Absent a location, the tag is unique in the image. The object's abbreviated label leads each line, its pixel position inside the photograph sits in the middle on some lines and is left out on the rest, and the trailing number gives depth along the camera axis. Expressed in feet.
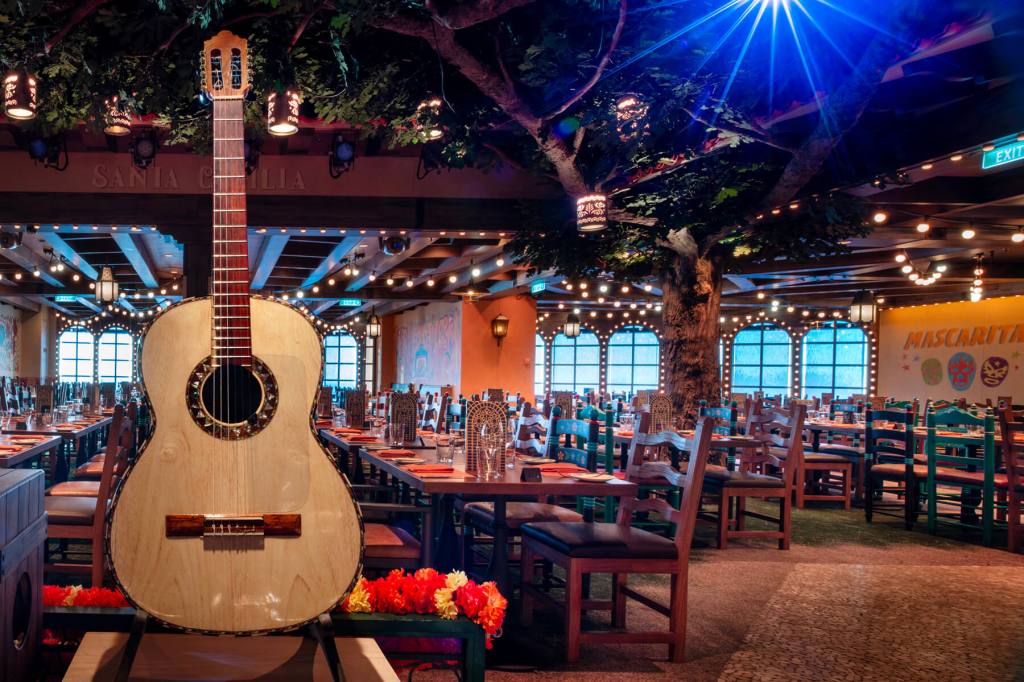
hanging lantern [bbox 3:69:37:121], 13.93
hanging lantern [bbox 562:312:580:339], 60.39
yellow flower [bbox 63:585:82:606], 6.29
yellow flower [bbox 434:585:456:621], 5.73
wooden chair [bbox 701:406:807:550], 18.44
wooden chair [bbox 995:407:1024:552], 18.80
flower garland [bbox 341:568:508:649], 5.74
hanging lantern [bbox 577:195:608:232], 19.29
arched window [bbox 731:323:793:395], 66.18
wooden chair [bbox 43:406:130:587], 11.93
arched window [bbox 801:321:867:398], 62.03
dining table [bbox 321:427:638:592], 10.38
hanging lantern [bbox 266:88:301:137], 14.55
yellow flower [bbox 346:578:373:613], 5.79
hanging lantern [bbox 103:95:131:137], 15.24
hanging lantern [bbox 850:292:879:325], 37.73
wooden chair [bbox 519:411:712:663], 10.32
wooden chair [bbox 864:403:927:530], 21.86
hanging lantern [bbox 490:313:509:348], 51.57
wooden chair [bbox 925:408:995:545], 19.74
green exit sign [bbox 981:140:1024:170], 17.67
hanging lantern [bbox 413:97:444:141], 16.70
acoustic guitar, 4.60
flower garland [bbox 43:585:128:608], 6.21
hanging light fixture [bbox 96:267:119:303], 37.40
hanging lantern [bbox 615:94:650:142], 16.14
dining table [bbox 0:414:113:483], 17.99
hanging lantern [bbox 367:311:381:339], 62.54
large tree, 12.99
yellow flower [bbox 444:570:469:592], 5.83
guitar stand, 4.50
